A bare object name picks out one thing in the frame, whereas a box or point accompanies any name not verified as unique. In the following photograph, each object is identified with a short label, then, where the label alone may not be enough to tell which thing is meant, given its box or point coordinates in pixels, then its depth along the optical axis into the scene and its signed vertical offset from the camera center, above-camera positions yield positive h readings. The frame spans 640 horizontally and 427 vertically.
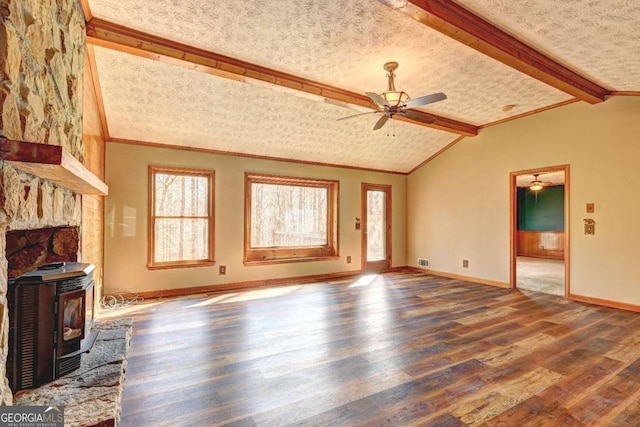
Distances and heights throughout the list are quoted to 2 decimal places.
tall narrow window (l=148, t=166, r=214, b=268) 4.91 +0.03
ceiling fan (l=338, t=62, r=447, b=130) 3.26 +1.26
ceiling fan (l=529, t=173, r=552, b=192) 9.37 +1.11
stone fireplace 1.22 +0.58
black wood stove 1.62 -0.57
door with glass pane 6.93 -0.16
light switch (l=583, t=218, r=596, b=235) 4.61 -0.08
